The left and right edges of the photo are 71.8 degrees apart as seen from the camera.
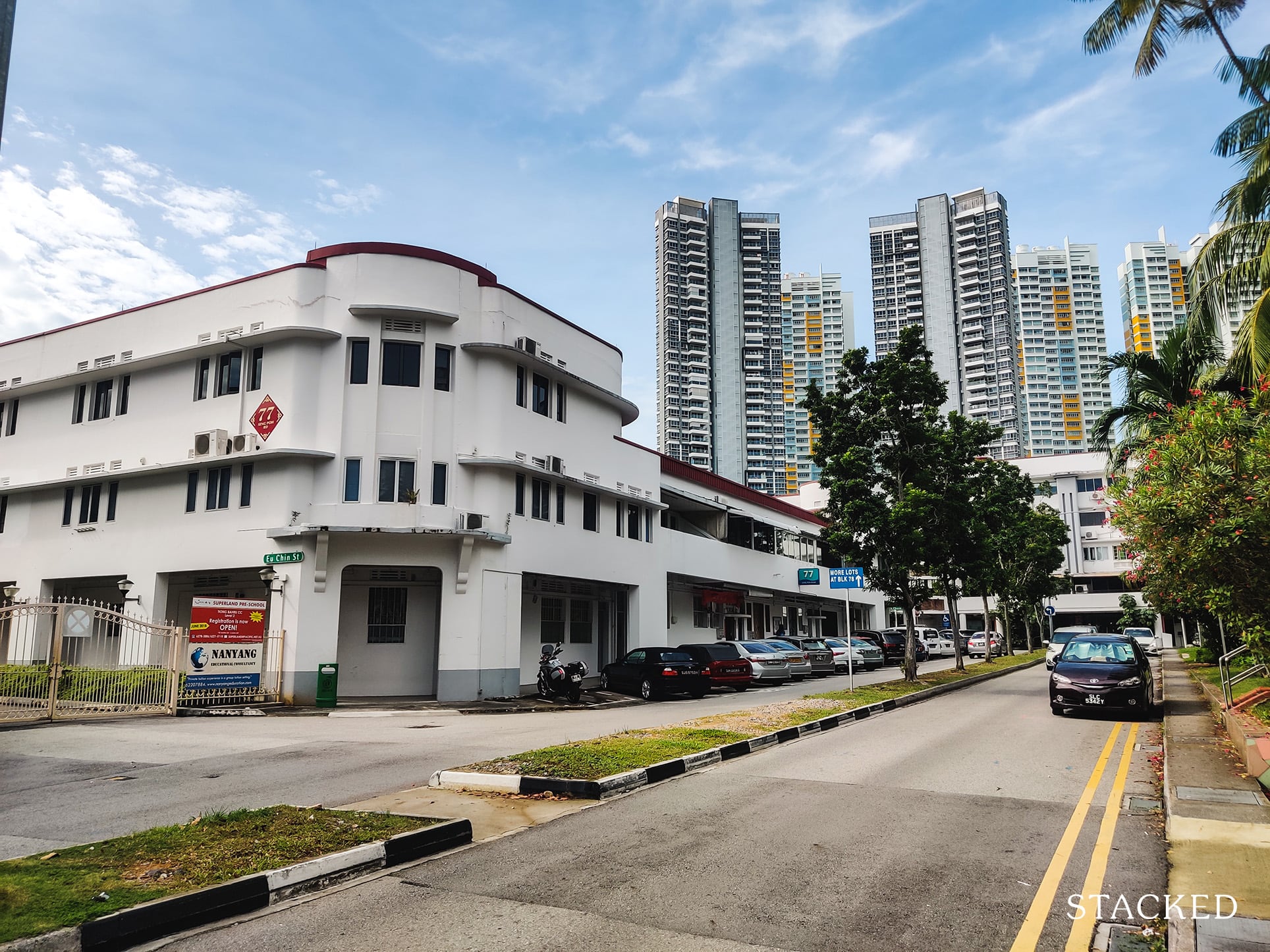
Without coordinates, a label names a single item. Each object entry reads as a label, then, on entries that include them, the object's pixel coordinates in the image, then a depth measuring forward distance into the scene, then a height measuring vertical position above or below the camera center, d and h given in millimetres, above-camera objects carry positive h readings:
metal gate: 17641 -1519
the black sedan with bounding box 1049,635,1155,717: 15938 -1176
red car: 26328 -1606
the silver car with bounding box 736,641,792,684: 28891 -1574
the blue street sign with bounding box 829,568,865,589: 22844 +933
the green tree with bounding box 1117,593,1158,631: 62938 +97
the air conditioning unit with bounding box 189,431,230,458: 23641 +4496
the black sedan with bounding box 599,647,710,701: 23984 -1658
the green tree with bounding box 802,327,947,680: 25344 +4684
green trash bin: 21438 -1762
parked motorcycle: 23344 -1741
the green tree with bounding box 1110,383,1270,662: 10609 +1336
